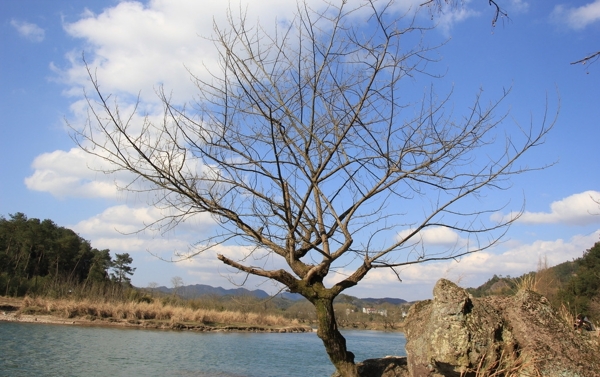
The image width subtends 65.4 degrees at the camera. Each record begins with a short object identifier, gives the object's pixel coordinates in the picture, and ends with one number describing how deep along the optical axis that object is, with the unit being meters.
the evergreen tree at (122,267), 57.25
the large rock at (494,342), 4.42
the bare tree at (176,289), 53.44
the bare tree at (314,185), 5.16
